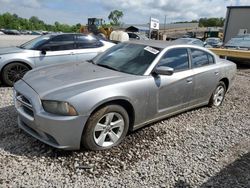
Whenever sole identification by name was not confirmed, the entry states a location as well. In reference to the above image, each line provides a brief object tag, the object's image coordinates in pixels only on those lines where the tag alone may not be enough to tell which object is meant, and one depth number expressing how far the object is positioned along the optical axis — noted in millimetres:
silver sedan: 2308
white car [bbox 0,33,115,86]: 4659
